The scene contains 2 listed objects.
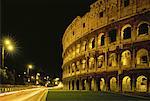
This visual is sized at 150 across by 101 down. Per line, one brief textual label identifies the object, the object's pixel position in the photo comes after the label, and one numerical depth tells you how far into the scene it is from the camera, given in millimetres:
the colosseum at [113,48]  34062
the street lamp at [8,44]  26969
